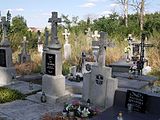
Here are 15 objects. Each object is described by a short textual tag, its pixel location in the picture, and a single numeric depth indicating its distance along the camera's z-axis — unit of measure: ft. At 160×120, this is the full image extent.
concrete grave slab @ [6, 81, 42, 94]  19.80
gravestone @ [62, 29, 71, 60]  33.77
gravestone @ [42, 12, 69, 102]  17.54
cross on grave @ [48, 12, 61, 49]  17.57
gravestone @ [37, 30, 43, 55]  37.98
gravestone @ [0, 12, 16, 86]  21.91
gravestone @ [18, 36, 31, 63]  31.54
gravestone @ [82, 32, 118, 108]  15.64
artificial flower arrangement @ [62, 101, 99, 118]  14.18
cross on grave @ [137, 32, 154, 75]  20.36
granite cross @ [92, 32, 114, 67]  16.04
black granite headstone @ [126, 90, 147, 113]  12.18
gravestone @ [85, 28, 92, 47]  36.81
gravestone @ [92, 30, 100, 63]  27.36
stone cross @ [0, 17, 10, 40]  22.15
